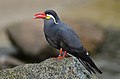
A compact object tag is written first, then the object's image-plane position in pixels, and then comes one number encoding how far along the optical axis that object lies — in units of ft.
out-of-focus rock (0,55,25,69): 88.91
